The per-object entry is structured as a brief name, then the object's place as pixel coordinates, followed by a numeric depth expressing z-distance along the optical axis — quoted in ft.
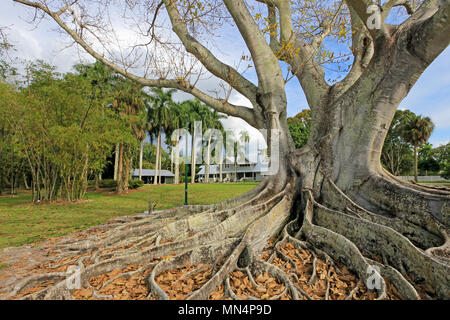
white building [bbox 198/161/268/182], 158.14
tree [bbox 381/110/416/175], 87.51
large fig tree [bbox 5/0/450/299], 8.97
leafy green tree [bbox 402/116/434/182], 80.94
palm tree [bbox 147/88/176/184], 91.50
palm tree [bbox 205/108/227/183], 116.57
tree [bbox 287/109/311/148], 87.30
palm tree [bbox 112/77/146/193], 62.69
